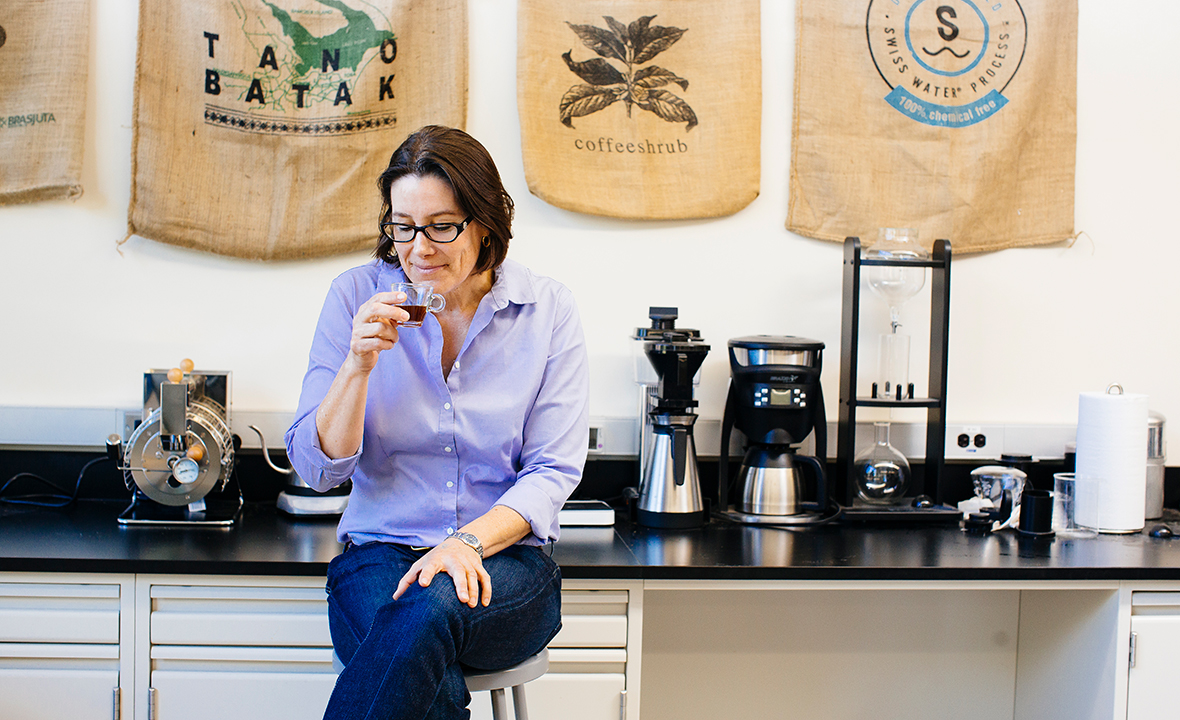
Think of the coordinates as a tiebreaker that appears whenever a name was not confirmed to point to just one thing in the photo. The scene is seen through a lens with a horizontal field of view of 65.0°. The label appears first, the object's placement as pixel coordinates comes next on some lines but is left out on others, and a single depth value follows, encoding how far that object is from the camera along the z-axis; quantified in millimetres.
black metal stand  2314
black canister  2178
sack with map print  2314
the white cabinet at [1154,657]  1956
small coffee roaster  2072
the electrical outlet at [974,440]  2525
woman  1495
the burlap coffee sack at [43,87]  2307
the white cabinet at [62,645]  1812
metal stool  1468
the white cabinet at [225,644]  1824
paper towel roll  2225
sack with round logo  2479
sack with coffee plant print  2391
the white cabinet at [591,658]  1862
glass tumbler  2286
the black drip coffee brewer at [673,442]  2170
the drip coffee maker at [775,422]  2244
